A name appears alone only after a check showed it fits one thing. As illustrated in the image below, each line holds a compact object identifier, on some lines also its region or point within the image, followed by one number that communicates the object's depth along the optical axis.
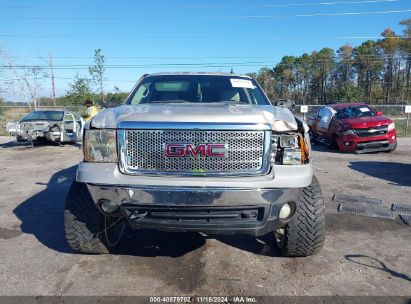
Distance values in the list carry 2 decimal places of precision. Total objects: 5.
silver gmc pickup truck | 3.05
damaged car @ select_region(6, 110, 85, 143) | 13.07
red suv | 11.13
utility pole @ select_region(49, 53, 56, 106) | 39.95
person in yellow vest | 11.59
